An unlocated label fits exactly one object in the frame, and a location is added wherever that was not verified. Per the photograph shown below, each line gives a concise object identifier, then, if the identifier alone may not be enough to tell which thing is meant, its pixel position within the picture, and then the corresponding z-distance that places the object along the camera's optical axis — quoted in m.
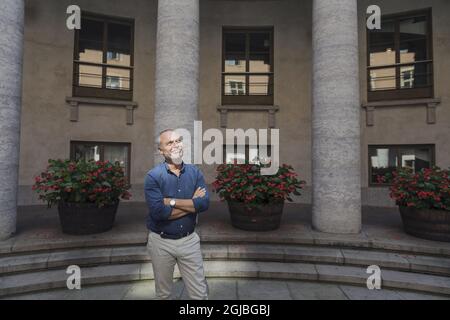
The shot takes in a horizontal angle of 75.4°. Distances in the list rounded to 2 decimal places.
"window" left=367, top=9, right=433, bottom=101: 10.96
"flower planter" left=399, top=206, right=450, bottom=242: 6.10
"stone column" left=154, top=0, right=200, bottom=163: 6.88
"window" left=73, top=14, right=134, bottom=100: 11.30
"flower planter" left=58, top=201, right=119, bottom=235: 6.27
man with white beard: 3.26
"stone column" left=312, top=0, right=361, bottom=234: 6.85
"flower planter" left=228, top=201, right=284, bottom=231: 6.75
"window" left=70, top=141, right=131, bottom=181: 11.18
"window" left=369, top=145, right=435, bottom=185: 10.87
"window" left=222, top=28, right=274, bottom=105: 12.34
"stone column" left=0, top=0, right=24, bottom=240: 6.18
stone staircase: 5.09
